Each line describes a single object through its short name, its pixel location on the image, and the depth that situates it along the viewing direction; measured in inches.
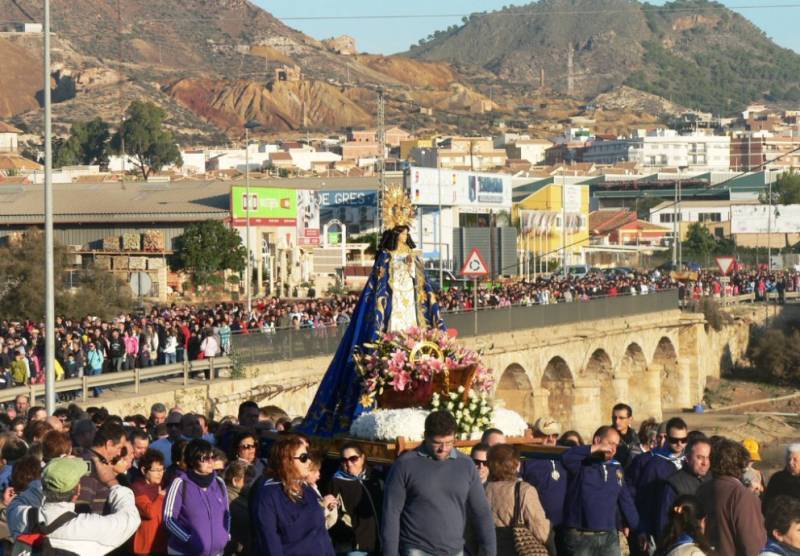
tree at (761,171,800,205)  5270.7
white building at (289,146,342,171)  7347.9
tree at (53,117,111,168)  6683.1
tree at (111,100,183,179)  6806.1
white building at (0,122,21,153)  7490.2
